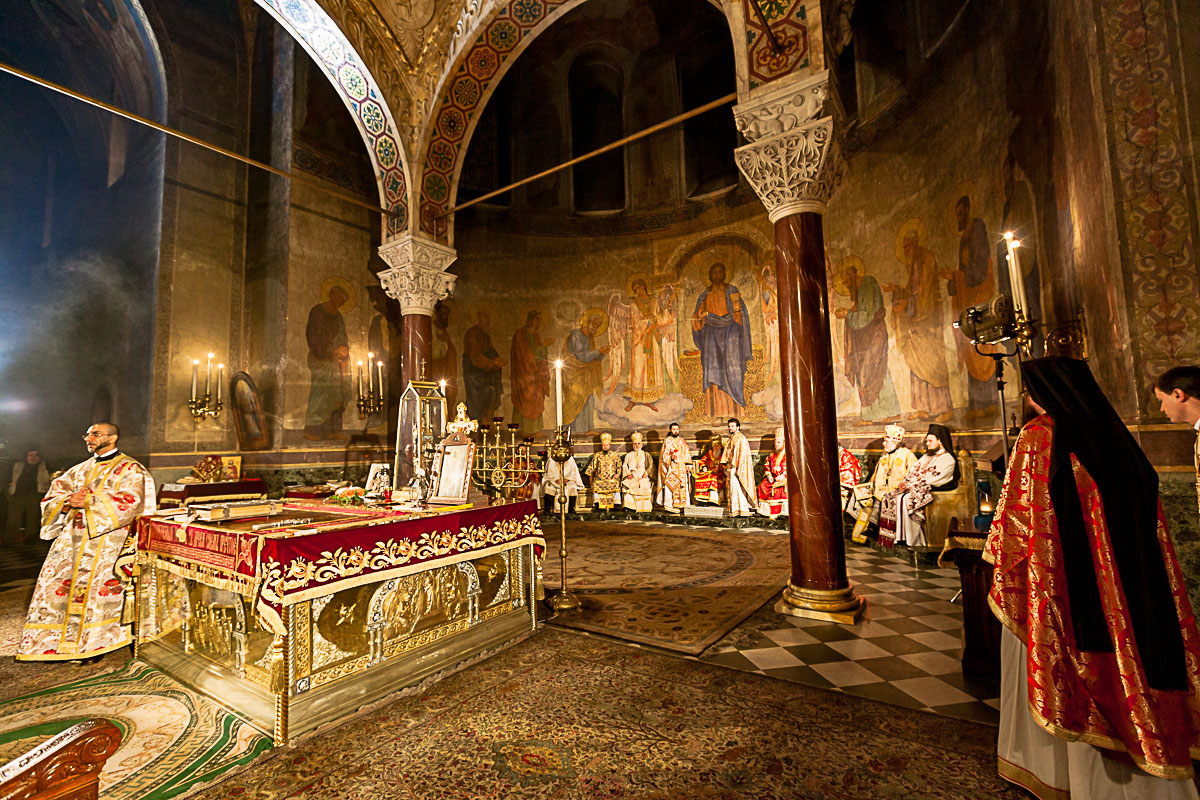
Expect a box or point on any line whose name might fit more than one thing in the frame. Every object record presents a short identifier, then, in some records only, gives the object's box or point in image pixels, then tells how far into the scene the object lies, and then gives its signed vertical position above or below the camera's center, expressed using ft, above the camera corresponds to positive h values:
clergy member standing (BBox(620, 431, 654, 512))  36.94 -2.71
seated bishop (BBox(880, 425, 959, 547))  21.50 -2.25
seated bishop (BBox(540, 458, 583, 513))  37.63 -2.94
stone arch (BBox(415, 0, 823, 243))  24.53 +17.95
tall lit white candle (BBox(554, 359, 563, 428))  13.40 +1.10
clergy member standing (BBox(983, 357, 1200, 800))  6.12 -2.34
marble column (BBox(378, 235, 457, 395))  27.81 +8.64
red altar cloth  9.16 -1.95
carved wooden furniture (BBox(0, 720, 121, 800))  3.50 -2.10
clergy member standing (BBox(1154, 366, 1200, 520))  7.46 +0.40
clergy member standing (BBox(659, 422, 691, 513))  35.63 -2.17
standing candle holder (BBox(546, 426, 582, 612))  14.15 -2.13
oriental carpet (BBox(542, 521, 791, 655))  14.70 -5.26
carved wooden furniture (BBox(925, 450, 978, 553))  21.80 -3.36
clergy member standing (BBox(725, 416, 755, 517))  33.35 -2.41
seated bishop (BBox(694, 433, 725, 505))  34.88 -2.49
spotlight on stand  12.30 +2.54
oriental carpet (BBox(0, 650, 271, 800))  8.13 -4.92
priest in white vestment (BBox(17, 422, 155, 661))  13.29 -2.53
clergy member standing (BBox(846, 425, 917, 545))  25.30 -2.38
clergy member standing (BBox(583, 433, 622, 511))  37.86 -2.50
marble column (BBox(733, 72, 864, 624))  15.33 +3.37
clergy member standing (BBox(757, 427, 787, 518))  32.22 -3.19
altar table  9.41 -3.41
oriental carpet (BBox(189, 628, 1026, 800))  7.73 -5.03
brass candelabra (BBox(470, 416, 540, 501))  13.79 -0.65
